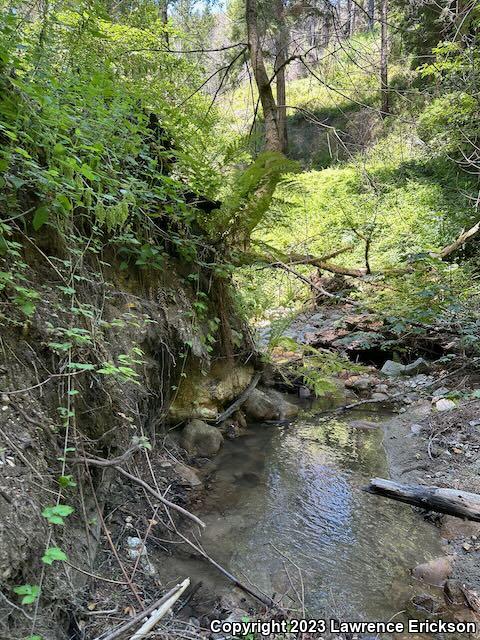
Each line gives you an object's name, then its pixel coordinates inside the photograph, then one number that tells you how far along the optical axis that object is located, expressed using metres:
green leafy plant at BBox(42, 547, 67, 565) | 1.48
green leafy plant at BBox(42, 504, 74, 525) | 1.60
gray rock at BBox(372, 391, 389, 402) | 6.37
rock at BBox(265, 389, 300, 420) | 5.89
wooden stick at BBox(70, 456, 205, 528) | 2.17
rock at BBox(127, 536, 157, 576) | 2.63
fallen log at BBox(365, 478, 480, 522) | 3.12
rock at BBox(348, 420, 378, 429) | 5.59
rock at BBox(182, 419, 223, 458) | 4.42
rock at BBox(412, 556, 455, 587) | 2.83
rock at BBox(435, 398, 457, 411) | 5.31
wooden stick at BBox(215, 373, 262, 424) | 5.03
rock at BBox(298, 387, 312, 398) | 6.70
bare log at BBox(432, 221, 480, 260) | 9.13
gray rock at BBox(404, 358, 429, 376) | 7.04
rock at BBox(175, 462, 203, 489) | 3.81
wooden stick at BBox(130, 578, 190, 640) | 1.76
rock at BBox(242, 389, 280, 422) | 5.64
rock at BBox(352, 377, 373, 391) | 6.93
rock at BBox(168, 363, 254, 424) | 4.52
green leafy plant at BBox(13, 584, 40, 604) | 1.43
